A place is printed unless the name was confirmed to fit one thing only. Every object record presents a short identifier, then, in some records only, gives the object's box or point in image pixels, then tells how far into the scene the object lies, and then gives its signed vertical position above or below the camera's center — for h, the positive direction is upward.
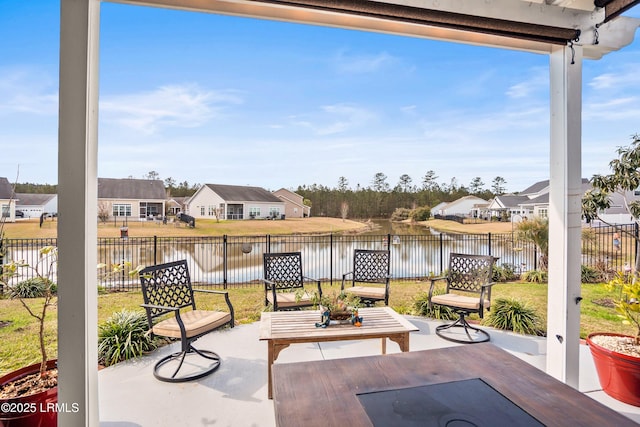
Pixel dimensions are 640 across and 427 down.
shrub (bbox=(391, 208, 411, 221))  7.04 +0.02
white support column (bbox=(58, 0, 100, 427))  1.55 -0.01
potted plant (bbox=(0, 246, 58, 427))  1.55 -1.00
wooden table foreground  1.11 -0.75
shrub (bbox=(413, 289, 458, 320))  4.08 -1.30
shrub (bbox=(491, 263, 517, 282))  6.17 -1.17
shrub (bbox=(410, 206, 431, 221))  7.07 +0.02
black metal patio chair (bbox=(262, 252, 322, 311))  3.53 -0.87
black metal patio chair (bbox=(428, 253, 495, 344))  3.41 -0.94
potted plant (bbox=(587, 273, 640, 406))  2.14 -1.03
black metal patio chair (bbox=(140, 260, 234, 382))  2.58 -0.98
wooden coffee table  2.34 -0.97
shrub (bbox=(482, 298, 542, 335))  3.63 -1.26
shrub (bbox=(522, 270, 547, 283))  5.92 -1.20
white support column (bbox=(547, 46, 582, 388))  2.27 +0.07
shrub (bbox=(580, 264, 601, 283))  5.33 -1.06
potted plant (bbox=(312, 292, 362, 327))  2.67 -0.86
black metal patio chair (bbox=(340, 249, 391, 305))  4.31 -0.74
